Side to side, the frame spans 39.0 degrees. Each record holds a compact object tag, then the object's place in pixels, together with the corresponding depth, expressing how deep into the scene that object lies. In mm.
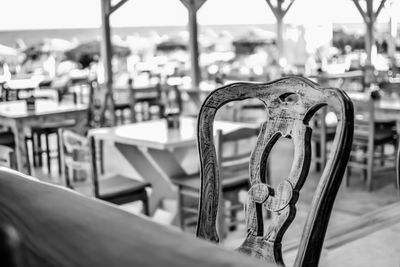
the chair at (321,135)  5353
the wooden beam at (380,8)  11448
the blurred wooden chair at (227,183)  3578
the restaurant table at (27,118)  5221
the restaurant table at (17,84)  6816
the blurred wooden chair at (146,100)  7691
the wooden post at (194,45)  9188
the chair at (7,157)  4164
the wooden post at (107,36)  8484
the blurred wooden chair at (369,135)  5129
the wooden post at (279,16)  10773
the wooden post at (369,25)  11289
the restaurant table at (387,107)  5304
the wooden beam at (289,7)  10883
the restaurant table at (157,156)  4122
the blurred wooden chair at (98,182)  3596
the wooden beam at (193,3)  9086
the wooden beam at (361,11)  11220
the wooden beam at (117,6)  8498
